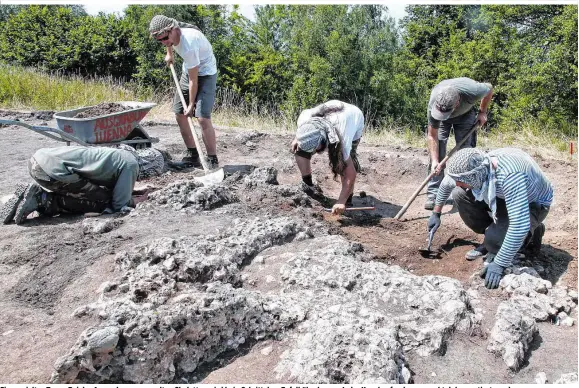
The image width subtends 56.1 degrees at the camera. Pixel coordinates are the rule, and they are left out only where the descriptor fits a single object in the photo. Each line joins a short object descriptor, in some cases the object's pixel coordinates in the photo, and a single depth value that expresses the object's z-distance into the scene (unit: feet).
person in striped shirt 11.17
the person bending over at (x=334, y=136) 15.35
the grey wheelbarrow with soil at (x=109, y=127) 20.10
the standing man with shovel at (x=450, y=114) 16.28
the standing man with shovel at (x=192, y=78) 18.12
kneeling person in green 14.66
